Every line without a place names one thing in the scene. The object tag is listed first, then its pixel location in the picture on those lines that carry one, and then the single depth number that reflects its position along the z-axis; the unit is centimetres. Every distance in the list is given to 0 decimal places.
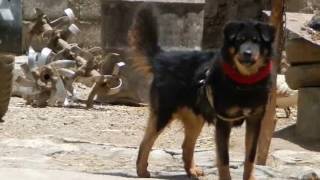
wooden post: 849
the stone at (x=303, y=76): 1058
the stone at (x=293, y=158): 906
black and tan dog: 678
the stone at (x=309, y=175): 756
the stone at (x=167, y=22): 1376
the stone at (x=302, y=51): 1042
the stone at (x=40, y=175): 591
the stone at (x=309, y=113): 1061
